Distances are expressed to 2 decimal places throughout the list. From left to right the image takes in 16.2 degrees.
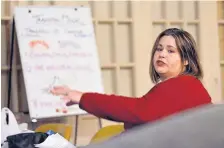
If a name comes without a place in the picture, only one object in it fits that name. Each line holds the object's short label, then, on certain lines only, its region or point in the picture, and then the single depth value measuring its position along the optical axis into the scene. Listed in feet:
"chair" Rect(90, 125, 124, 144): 13.59
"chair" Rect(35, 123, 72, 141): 13.74
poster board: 17.81
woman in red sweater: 8.29
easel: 18.73
